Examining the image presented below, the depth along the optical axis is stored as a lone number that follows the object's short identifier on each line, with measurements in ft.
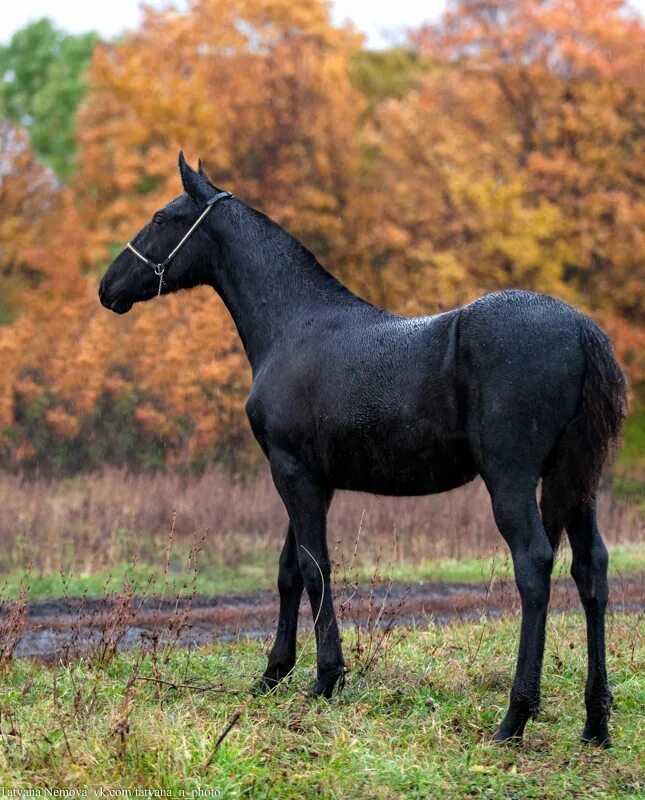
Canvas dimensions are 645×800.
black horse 37.81
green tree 233.96
